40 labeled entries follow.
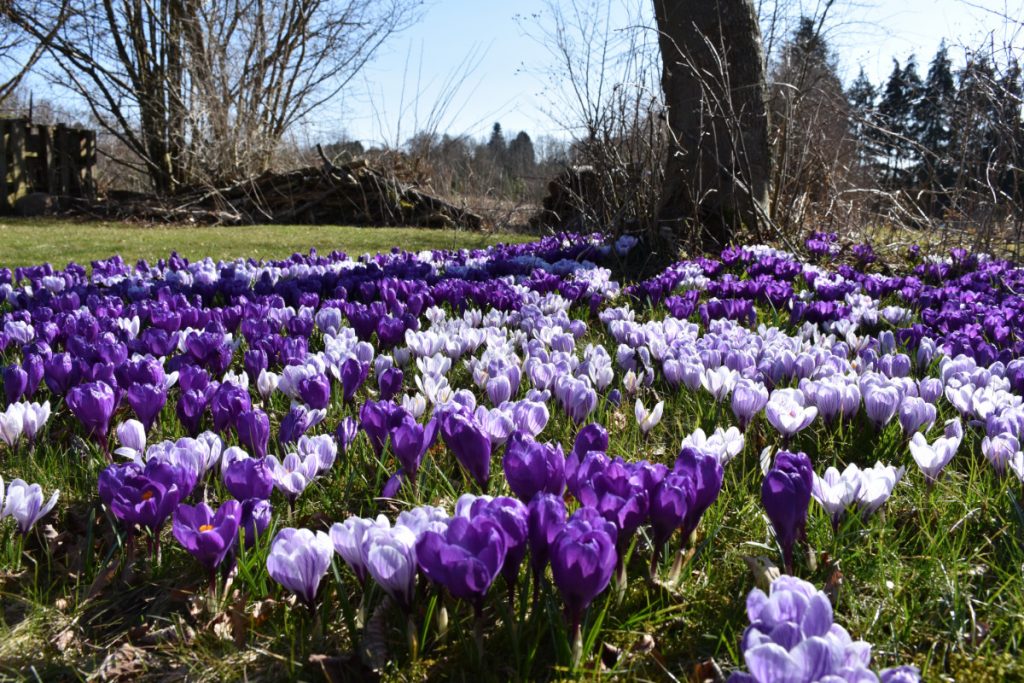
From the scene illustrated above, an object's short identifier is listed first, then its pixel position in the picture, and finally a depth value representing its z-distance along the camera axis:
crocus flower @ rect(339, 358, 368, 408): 0.89
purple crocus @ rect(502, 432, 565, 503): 0.58
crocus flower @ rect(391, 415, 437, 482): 0.67
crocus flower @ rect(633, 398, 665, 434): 0.78
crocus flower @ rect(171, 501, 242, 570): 0.53
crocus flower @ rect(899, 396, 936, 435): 0.76
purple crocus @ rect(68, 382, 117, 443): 0.76
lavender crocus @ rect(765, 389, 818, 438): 0.72
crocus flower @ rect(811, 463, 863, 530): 0.59
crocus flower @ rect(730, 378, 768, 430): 0.79
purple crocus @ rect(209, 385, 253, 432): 0.75
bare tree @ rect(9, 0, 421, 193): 11.91
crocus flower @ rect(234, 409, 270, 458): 0.71
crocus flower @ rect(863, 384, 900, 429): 0.77
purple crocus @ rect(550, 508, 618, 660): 0.47
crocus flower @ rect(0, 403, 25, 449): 0.74
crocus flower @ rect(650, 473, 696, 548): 0.54
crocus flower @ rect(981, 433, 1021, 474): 0.68
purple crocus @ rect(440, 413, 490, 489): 0.65
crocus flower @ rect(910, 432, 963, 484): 0.65
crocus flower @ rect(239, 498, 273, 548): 0.57
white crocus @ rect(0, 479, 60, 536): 0.60
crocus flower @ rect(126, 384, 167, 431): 0.77
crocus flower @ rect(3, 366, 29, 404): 0.84
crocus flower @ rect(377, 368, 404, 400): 0.86
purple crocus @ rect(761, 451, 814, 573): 0.55
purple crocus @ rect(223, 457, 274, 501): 0.60
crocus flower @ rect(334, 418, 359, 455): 0.73
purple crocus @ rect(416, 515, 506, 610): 0.47
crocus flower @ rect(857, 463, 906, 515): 0.59
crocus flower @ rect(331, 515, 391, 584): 0.52
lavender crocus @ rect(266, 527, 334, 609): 0.51
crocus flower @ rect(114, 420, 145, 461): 0.71
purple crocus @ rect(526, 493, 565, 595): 0.50
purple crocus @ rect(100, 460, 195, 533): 0.57
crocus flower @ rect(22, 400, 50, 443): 0.76
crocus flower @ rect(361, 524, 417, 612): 0.49
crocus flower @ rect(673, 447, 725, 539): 0.57
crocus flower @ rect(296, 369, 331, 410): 0.82
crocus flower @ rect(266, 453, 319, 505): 0.63
